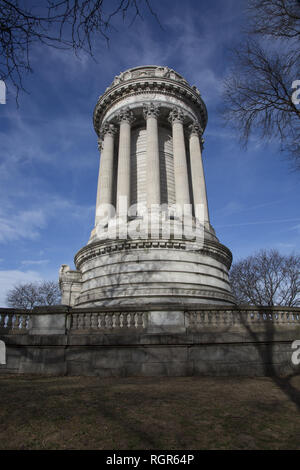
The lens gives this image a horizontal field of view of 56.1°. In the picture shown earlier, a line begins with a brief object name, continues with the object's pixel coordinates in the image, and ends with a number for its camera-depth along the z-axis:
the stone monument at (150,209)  18.45
